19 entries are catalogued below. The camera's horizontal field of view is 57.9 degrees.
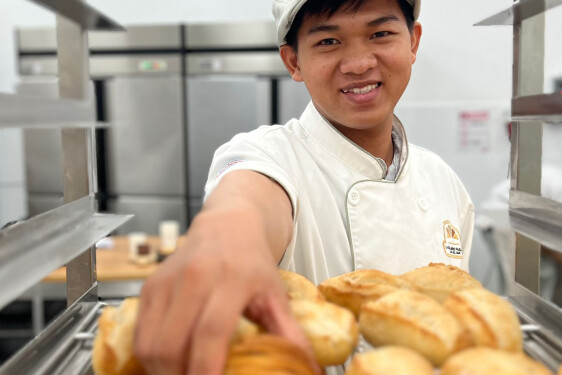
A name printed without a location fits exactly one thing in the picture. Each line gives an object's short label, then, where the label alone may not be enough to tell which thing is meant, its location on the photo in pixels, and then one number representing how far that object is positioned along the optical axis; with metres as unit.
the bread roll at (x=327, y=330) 0.49
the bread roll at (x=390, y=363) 0.42
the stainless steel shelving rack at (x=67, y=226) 0.51
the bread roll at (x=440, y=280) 0.65
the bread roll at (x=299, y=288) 0.60
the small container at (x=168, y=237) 3.07
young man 1.13
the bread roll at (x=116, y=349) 0.48
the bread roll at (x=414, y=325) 0.49
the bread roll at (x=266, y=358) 0.39
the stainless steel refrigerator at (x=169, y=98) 3.53
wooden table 2.69
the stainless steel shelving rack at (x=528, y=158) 0.68
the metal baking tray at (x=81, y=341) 0.56
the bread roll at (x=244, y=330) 0.43
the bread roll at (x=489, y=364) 0.40
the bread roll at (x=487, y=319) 0.51
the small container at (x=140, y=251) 2.87
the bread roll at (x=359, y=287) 0.63
